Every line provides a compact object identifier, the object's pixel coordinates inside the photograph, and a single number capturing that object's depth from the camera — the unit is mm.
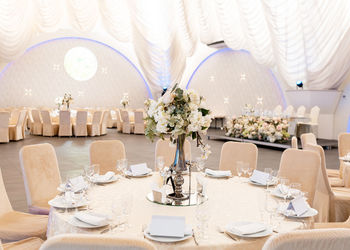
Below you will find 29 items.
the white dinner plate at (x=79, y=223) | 1882
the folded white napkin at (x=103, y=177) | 2825
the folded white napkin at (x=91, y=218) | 1889
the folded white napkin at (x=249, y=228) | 1808
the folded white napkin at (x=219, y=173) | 3098
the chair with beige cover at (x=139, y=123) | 13715
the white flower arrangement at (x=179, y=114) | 2379
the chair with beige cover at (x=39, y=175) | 3084
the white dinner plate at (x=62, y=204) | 2178
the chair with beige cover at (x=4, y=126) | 9922
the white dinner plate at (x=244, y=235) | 1792
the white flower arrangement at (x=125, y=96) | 18562
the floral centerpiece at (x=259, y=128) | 9621
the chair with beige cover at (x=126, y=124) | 13820
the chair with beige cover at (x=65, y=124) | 12008
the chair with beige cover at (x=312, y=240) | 1229
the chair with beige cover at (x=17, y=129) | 10594
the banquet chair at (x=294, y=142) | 4691
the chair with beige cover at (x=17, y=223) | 2525
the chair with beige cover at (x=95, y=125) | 12343
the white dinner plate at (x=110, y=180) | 2818
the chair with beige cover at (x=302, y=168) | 3119
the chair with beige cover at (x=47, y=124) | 12047
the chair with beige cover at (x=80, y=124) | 12164
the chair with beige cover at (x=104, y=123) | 12938
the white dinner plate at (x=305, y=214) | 2072
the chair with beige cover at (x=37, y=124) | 12326
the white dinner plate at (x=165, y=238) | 1723
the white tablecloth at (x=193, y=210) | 1782
